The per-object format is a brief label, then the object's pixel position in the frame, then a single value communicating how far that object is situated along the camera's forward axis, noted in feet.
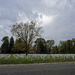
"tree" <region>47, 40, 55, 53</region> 215.84
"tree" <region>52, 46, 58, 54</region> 219.22
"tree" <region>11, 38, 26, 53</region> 85.30
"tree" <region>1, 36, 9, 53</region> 195.11
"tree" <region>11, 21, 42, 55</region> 83.11
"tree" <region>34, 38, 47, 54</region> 205.18
